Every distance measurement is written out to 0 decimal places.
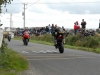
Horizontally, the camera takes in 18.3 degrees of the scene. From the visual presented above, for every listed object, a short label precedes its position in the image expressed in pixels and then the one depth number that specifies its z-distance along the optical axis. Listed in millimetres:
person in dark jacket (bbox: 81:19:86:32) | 28947
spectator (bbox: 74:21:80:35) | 31550
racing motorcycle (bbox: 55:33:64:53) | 19016
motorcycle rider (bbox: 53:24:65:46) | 19103
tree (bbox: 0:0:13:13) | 12412
